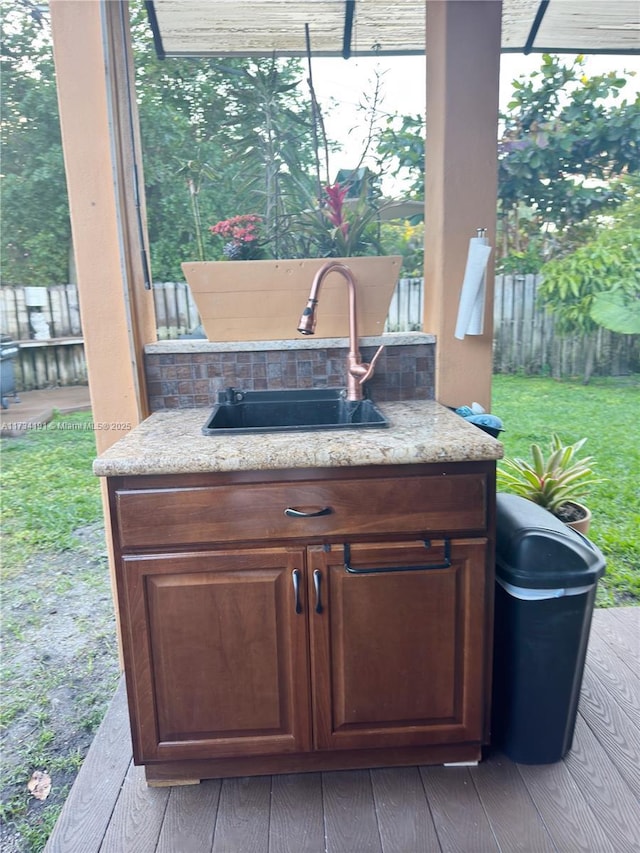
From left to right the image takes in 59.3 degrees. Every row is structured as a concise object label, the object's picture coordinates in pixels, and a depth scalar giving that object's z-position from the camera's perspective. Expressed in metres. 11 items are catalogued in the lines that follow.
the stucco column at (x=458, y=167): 1.64
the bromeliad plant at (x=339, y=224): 1.82
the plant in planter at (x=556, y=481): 2.00
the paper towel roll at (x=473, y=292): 1.67
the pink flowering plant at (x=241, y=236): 1.75
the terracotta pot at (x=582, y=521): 1.89
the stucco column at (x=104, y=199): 1.59
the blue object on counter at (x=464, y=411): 1.66
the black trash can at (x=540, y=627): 1.34
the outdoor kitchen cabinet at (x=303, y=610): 1.26
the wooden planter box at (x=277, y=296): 1.73
